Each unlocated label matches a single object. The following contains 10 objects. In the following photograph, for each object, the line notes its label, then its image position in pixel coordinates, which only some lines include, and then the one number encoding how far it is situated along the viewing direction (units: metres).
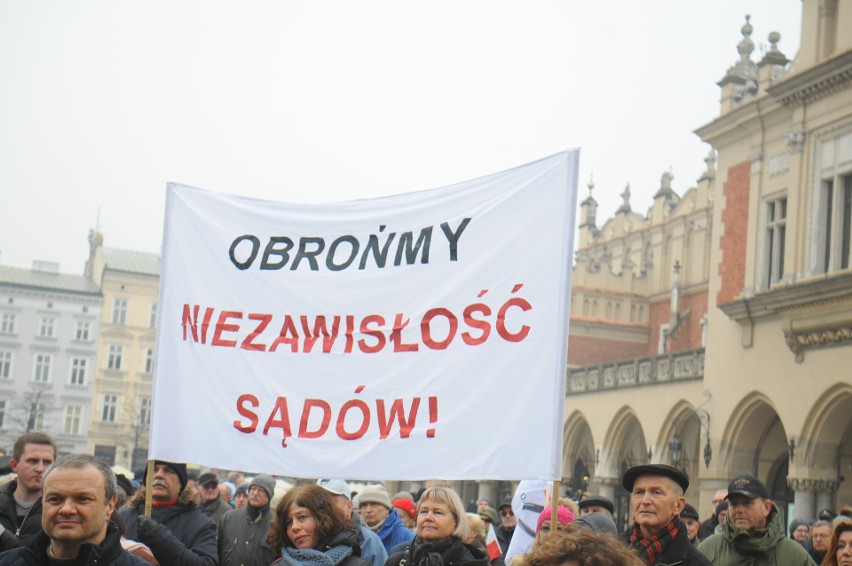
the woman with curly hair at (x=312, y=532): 5.61
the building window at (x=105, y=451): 80.67
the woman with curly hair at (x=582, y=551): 2.89
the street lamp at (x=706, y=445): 27.08
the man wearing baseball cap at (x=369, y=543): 7.34
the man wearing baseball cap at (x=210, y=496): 11.41
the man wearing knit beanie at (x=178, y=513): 6.85
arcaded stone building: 23.36
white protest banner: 6.49
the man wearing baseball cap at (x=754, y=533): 6.57
